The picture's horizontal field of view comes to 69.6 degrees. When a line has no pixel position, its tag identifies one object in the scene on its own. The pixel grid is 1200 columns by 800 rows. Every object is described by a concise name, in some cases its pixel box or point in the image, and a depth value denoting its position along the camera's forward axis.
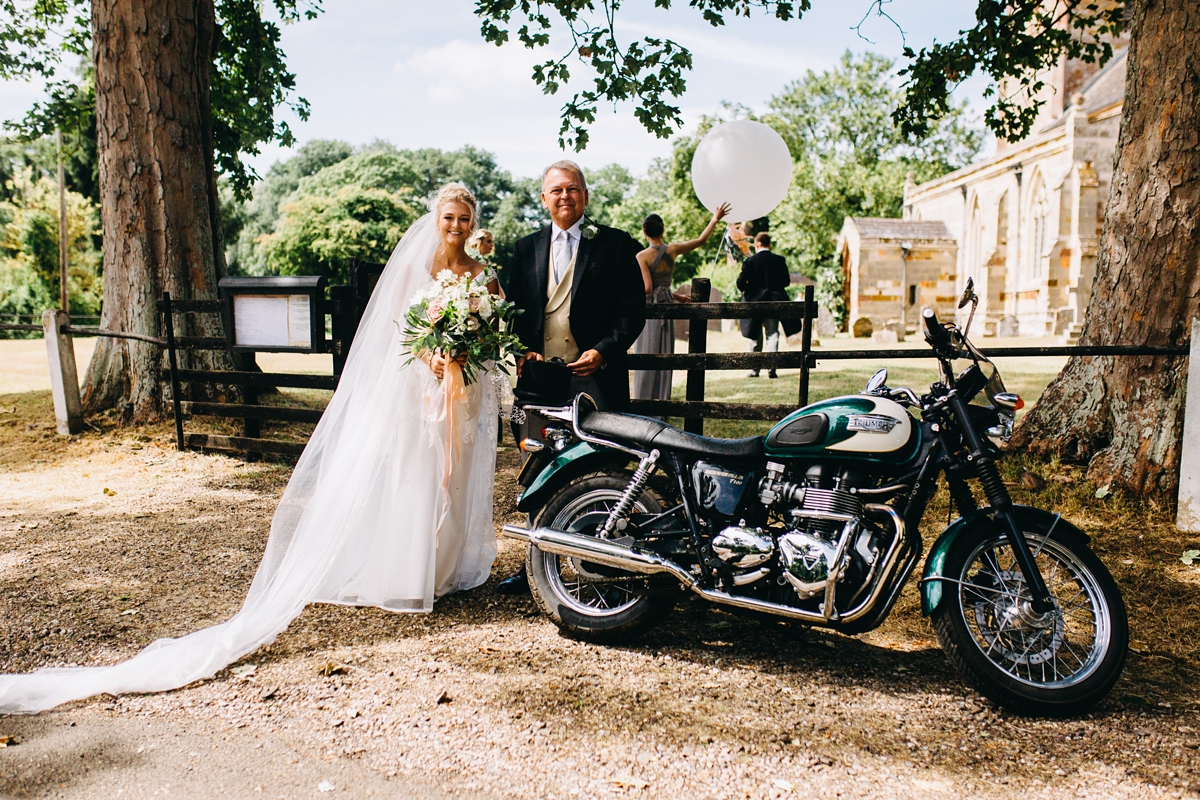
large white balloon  9.25
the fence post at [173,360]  8.64
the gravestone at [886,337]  25.09
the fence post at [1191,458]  5.09
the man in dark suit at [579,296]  4.79
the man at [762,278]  12.67
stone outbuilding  36.31
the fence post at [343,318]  7.38
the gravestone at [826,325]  27.97
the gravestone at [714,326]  31.95
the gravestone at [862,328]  29.64
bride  4.46
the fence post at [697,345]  6.95
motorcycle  3.38
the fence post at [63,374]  9.16
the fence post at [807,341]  6.16
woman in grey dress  8.18
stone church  30.48
